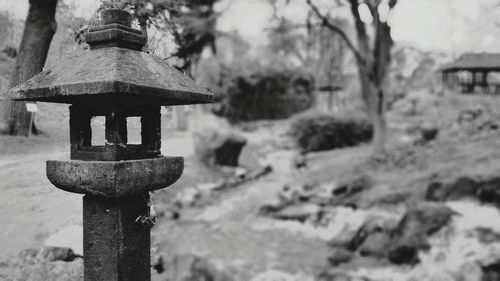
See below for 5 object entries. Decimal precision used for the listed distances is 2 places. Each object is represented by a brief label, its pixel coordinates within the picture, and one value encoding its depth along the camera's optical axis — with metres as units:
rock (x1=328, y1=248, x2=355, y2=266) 6.71
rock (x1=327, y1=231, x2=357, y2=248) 7.31
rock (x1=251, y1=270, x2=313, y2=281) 6.31
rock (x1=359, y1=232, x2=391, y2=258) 6.70
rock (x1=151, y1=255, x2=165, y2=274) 4.45
